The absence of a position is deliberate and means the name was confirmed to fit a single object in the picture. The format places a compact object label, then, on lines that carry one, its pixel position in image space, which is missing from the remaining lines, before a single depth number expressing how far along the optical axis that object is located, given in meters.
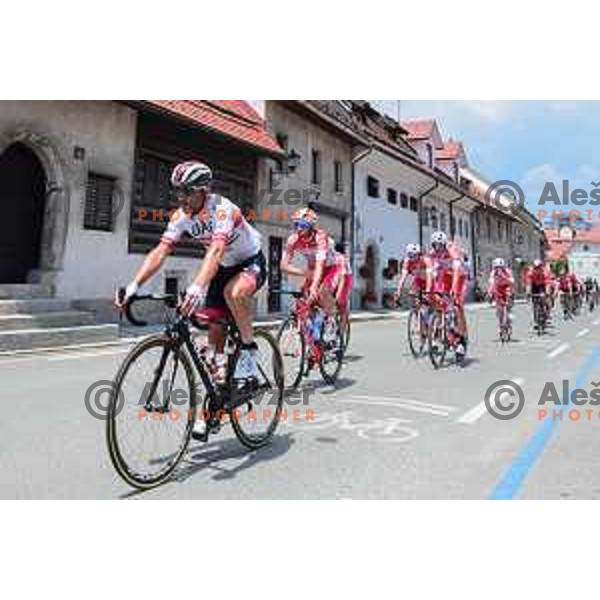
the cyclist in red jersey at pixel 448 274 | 9.33
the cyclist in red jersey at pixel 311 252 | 6.60
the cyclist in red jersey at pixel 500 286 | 13.21
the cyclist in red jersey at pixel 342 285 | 8.19
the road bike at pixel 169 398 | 3.57
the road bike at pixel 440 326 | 9.12
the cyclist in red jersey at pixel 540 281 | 15.44
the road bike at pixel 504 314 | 13.29
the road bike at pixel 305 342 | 6.47
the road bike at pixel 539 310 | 15.48
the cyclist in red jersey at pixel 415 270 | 9.48
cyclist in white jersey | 3.85
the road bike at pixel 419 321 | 9.37
